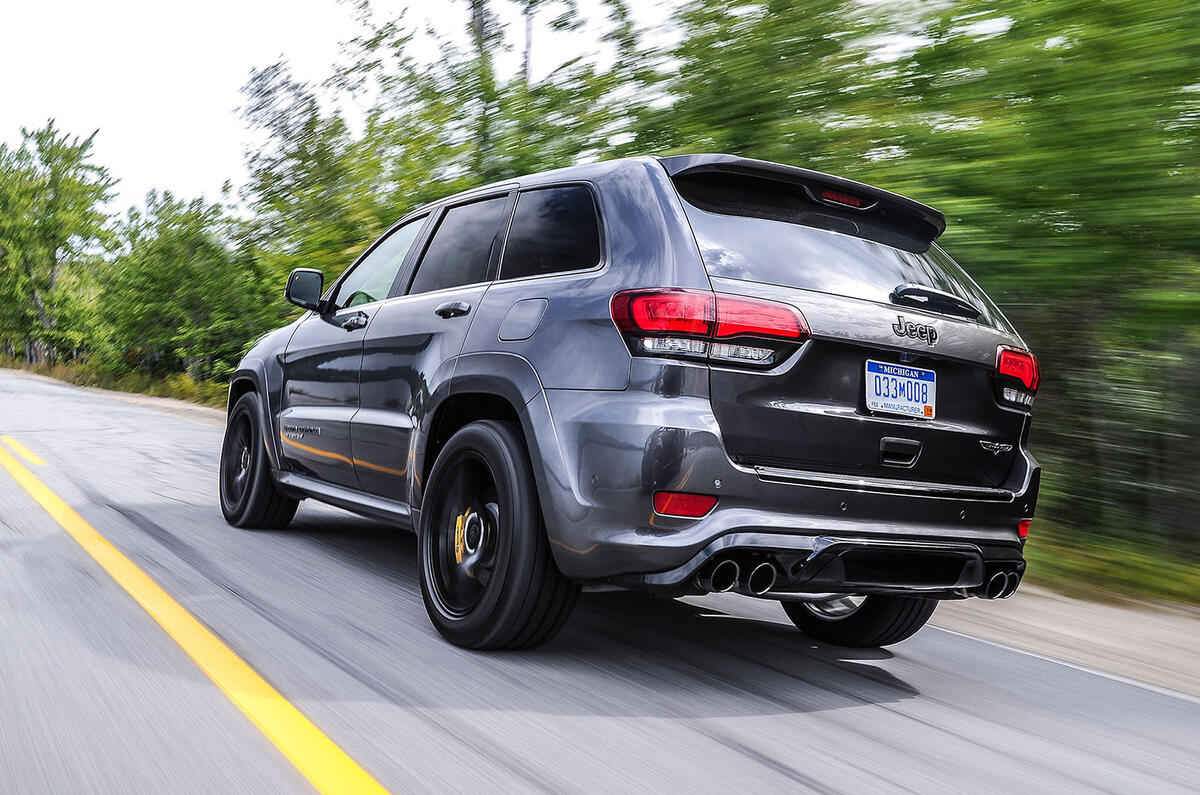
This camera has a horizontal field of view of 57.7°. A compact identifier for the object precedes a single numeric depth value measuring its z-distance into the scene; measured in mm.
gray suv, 3477
